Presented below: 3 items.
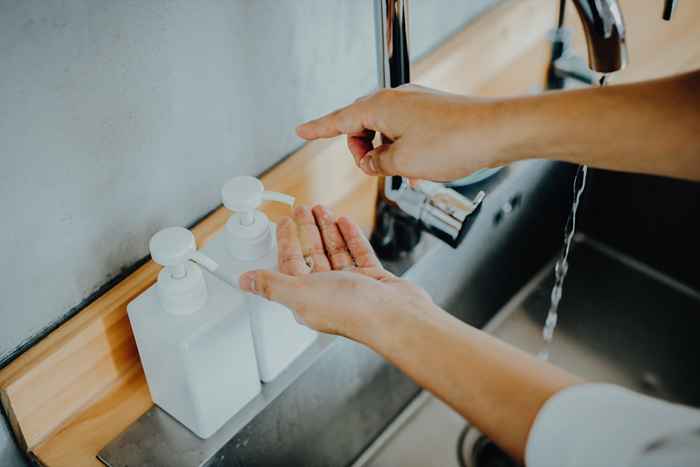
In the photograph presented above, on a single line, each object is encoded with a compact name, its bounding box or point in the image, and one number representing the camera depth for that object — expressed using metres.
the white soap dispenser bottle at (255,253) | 0.60
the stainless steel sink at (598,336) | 0.90
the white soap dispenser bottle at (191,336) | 0.58
